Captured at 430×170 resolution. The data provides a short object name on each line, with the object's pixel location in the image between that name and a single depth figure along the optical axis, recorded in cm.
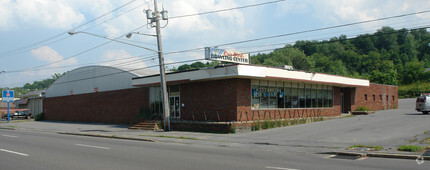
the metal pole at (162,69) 2336
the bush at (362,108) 3456
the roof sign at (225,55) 2280
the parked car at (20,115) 5387
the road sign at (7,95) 4412
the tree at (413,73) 7369
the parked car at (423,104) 2942
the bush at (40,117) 4658
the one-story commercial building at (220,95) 2281
